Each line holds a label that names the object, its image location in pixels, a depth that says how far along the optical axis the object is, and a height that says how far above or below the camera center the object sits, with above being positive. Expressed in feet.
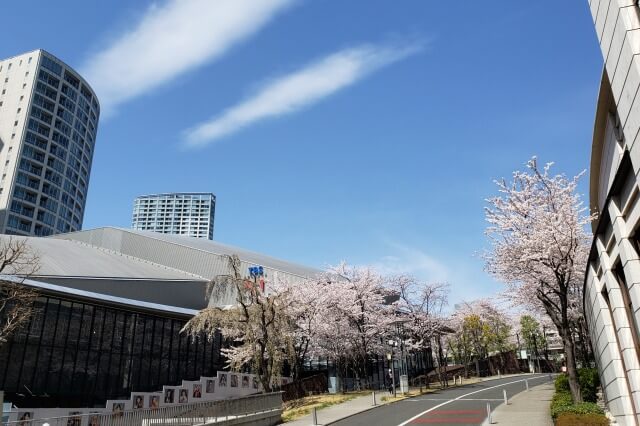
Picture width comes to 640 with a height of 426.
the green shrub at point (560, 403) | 61.48 -3.62
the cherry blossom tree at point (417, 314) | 165.37 +21.30
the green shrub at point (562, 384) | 85.86 -1.62
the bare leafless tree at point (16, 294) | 72.12 +14.95
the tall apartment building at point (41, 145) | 313.53 +159.28
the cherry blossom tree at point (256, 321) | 89.30 +11.30
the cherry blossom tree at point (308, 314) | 130.11 +17.67
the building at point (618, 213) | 31.99 +12.19
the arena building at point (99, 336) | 87.92 +10.34
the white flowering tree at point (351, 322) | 140.46 +16.62
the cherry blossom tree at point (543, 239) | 70.95 +19.44
